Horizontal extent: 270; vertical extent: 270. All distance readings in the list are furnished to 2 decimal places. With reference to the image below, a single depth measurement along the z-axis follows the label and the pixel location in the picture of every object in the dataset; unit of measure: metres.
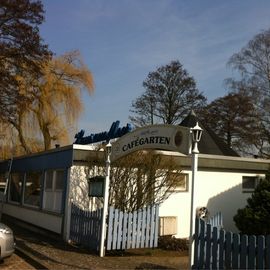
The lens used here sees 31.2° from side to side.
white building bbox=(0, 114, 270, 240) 15.51
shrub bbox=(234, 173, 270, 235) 14.31
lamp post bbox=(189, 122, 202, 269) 9.76
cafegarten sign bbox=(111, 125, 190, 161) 10.48
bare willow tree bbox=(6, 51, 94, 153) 29.31
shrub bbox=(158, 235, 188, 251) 14.27
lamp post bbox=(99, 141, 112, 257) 12.73
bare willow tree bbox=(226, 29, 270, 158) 37.38
